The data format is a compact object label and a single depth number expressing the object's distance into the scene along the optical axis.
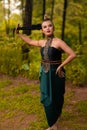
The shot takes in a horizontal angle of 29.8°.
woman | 2.82
